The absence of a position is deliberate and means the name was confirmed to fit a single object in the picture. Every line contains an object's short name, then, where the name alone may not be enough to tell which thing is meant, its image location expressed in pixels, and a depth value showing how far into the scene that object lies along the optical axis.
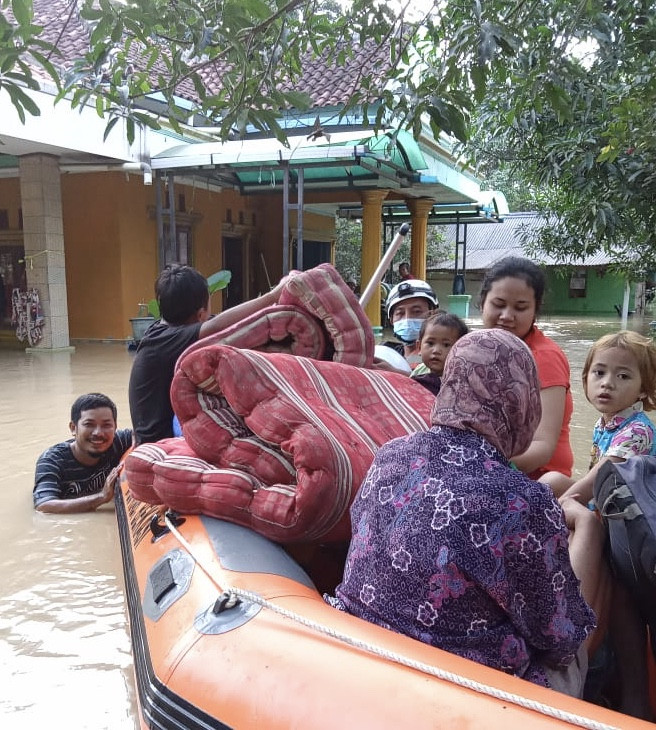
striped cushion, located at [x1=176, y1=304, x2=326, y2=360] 2.32
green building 22.69
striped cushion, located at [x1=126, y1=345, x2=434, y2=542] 1.79
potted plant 9.12
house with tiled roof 8.64
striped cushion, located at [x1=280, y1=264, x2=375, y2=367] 2.36
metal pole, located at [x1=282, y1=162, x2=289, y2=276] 8.43
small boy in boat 2.64
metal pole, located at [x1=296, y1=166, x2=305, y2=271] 8.62
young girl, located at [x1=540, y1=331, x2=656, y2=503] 2.07
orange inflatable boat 1.09
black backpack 1.47
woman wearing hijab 1.16
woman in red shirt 2.09
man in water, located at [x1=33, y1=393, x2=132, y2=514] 3.53
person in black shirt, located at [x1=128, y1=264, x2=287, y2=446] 2.80
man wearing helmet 3.20
